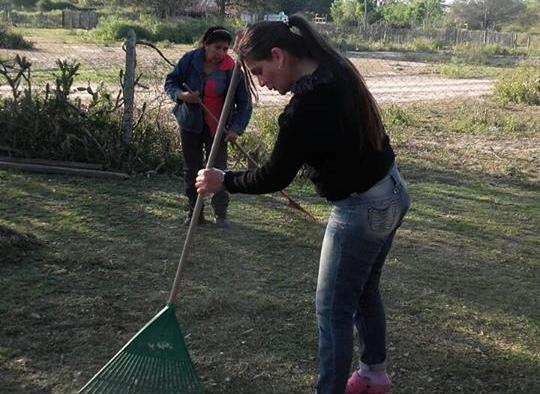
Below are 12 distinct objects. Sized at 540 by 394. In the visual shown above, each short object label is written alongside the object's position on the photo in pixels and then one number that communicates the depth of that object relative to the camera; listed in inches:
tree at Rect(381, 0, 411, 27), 2448.1
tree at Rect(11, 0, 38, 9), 2093.3
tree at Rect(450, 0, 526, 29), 2490.2
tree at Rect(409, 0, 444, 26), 2510.3
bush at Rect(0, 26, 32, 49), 877.8
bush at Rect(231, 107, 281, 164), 291.7
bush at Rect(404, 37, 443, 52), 1455.5
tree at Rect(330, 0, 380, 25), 2207.2
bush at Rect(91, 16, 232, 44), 1156.3
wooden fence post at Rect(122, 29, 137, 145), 271.0
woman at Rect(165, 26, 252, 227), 195.3
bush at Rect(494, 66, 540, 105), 588.1
